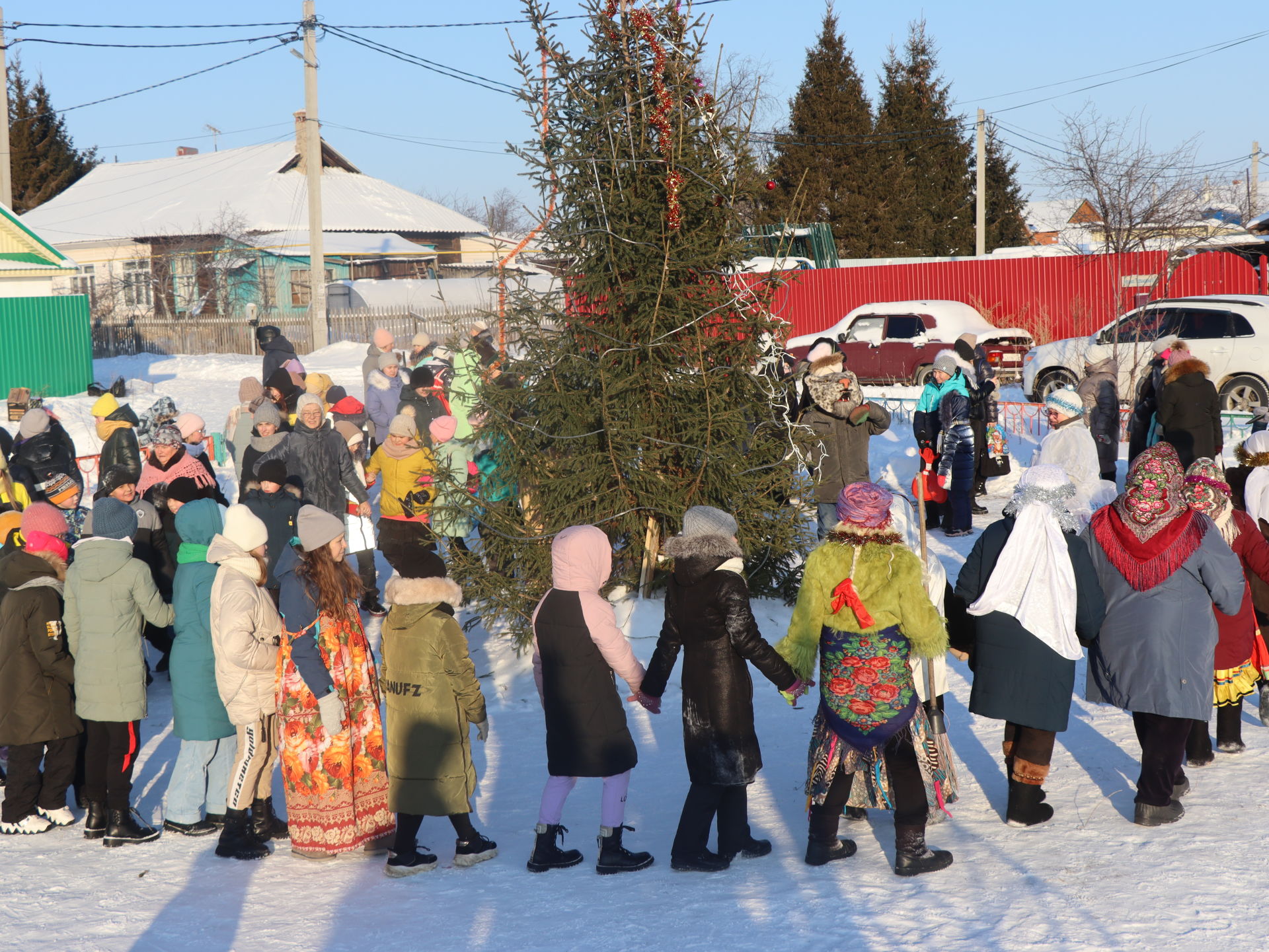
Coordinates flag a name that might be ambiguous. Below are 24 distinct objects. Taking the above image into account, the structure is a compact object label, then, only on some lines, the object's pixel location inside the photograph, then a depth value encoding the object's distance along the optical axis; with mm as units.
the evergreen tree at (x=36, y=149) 47938
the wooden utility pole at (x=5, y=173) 24688
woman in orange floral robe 4797
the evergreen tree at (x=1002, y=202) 42625
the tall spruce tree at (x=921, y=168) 40312
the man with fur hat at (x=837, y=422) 8547
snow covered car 22922
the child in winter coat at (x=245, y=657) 4895
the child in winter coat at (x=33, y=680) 5320
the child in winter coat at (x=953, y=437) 10398
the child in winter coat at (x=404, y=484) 8062
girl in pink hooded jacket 4625
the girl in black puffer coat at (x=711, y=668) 4508
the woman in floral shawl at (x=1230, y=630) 5387
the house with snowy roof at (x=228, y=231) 40750
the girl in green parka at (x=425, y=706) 4762
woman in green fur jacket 4469
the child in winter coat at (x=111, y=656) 5293
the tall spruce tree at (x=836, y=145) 40125
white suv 16734
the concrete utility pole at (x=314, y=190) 25016
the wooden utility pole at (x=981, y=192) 35906
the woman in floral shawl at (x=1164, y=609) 4785
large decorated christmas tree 7289
